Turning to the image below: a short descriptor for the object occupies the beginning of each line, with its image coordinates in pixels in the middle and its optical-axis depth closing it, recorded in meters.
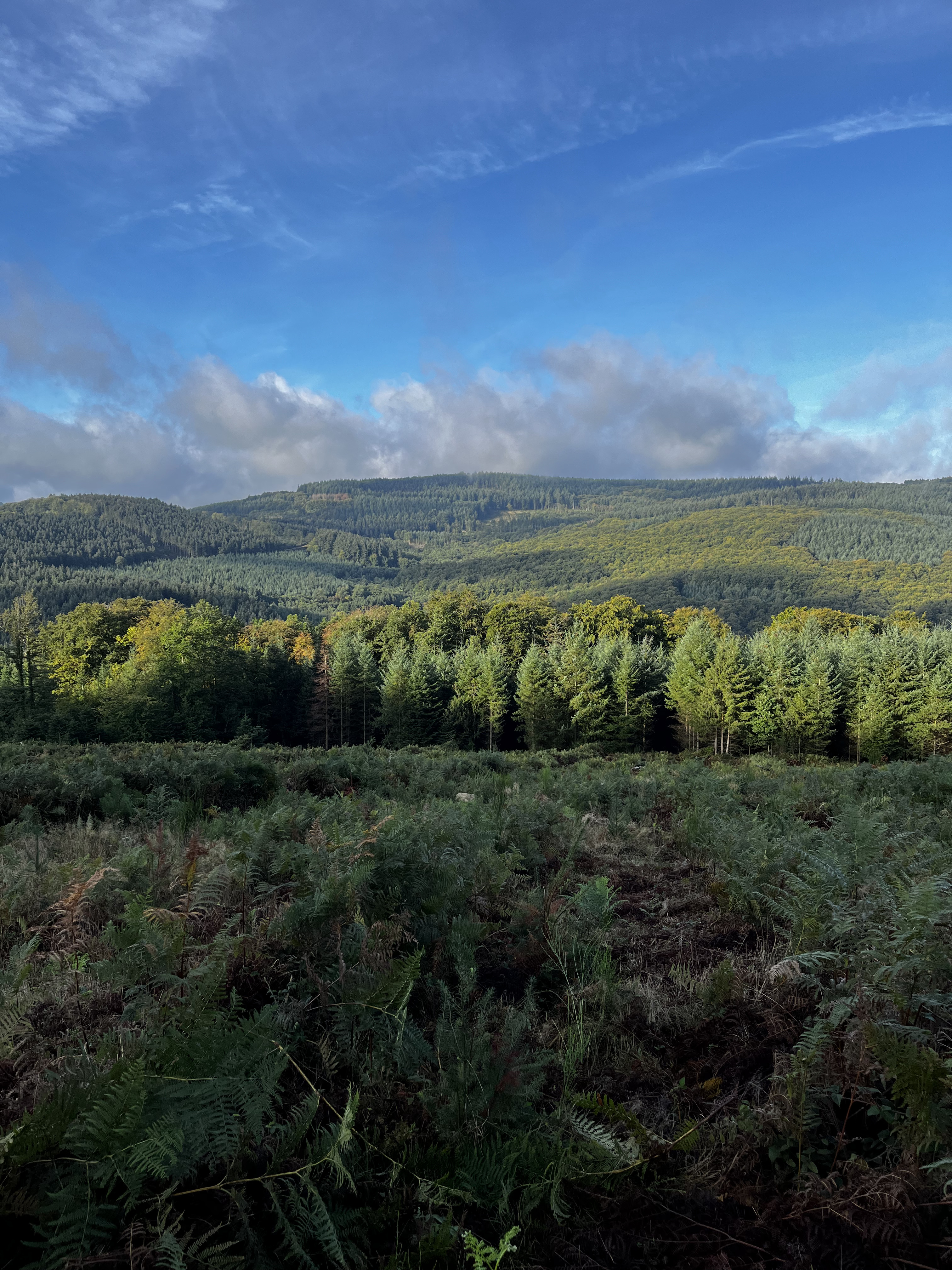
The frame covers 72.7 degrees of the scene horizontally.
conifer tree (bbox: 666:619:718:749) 48.25
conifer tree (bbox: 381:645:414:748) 51.94
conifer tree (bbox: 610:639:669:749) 48.94
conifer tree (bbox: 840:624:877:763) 45.25
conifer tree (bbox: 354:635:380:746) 54.53
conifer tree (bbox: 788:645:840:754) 44.94
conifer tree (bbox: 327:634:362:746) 53.53
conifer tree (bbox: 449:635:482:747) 52.44
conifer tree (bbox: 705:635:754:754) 47.41
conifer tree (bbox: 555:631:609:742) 48.84
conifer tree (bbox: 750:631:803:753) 46.03
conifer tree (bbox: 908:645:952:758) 43.06
